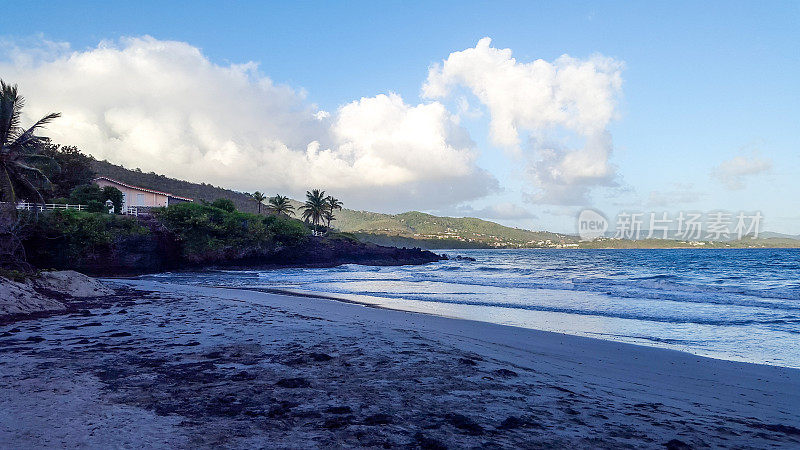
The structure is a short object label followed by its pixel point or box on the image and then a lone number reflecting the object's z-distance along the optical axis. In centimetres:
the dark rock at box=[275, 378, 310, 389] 528
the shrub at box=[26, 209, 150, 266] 3308
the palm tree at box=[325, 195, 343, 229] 9370
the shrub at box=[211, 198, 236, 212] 5244
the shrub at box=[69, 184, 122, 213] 4006
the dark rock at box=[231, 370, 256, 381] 554
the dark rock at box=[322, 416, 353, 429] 402
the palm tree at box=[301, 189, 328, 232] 9106
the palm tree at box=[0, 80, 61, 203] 2186
